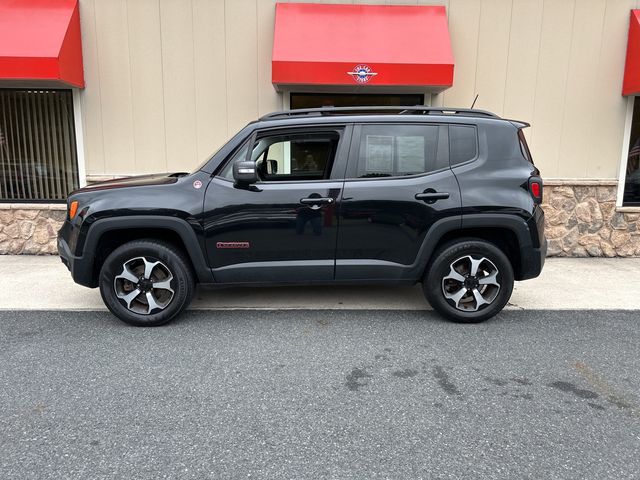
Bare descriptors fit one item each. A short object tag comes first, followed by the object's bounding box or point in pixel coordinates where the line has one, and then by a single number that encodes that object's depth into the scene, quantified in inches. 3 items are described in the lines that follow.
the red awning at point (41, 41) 238.7
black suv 164.4
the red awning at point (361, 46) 247.0
